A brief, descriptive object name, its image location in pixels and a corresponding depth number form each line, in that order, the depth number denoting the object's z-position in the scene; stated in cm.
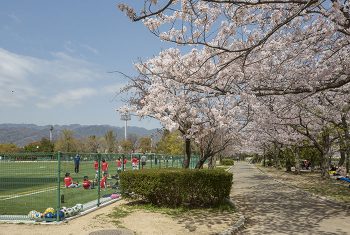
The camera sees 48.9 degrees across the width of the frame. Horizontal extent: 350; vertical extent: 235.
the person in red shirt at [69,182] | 1432
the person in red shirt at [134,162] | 1942
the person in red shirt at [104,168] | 1792
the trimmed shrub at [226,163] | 6800
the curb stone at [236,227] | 905
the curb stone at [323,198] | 1370
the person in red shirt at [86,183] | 1716
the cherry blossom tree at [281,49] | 970
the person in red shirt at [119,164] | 1758
